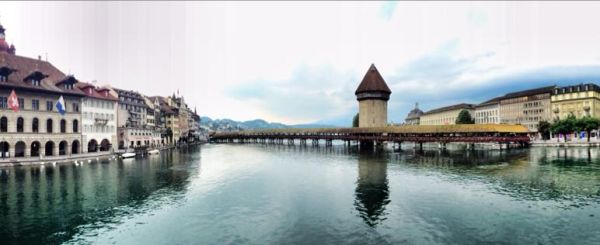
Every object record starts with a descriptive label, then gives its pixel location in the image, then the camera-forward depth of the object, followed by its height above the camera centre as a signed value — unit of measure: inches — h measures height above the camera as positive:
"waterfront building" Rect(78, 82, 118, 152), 2224.4 +116.6
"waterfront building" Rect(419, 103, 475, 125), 5598.4 +268.6
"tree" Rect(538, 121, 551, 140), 3420.3 -12.4
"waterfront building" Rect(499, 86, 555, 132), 3973.9 +252.6
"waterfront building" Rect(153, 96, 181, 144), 3961.6 +143.7
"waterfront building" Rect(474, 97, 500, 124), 4841.5 +241.9
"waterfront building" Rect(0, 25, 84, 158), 1729.8 +138.8
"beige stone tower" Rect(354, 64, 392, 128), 3609.7 +323.1
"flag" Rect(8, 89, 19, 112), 1605.6 +165.3
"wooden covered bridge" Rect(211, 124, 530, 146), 2598.4 -41.1
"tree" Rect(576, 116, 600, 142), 2933.1 +17.7
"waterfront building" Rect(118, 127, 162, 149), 2874.8 -22.3
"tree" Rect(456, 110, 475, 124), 4438.2 +134.5
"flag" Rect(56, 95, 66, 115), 1836.9 +163.1
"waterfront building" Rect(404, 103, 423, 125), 7573.8 +297.6
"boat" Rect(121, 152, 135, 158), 2101.0 -125.6
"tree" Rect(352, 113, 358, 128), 4896.7 +137.4
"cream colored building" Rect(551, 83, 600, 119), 3587.6 +279.3
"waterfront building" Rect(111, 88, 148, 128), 3026.6 +232.8
